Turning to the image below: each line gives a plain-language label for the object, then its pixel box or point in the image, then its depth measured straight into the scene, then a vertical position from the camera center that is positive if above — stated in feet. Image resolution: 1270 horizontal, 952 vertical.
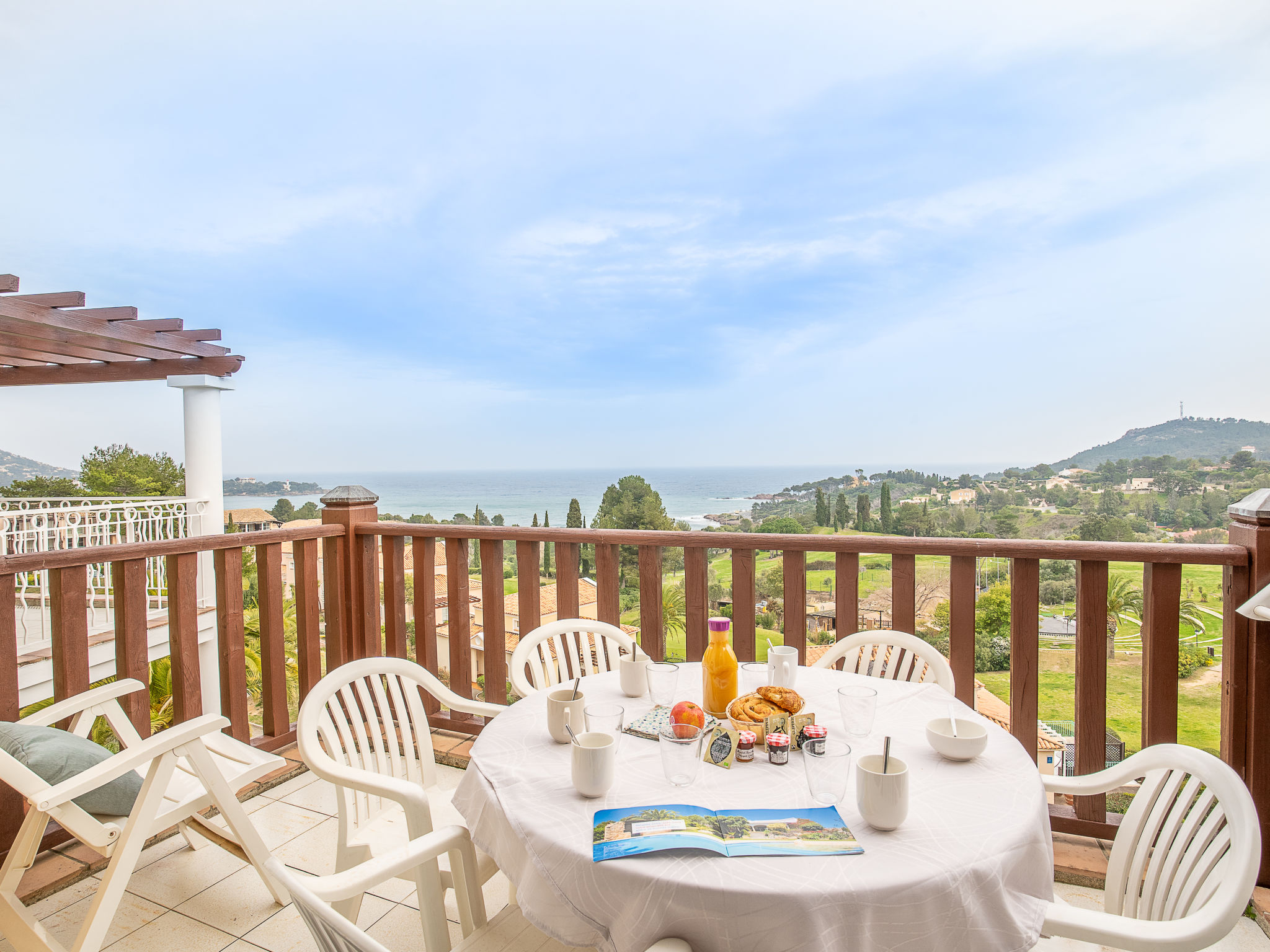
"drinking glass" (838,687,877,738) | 4.35 -1.79
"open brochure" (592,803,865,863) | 3.11 -1.98
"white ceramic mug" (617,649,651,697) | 5.45 -1.94
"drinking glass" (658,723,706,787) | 3.67 -1.74
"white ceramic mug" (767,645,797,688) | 5.48 -1.85
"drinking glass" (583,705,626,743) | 4.15 -1.78
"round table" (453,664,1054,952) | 2.82 -2.06
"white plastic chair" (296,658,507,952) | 4.53 -2.53
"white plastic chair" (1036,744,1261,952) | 3.05 -2.36
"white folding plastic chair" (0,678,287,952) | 4.90 -3.09
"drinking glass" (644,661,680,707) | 5.27 -1.94
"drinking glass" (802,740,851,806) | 3.53 -1.82
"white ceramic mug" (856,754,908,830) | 3.25 -1.81
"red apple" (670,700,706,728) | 4.20 -1.76
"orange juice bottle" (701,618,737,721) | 5.00 -1.78
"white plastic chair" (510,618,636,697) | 6.83 -2.22
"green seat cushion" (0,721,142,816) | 5.35 -2.60
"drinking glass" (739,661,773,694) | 5.54 -2.06
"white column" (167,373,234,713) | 23.62 +0.23
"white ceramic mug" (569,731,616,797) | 3.67 -1.84
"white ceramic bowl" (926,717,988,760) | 4.13 -1.95
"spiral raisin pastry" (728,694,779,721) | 4.43 -1.83
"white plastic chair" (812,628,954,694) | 6.47 -2.20
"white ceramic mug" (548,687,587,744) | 4.50 -1.87
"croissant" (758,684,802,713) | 4.54 -1.80
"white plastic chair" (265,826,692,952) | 2.69 -2.31
